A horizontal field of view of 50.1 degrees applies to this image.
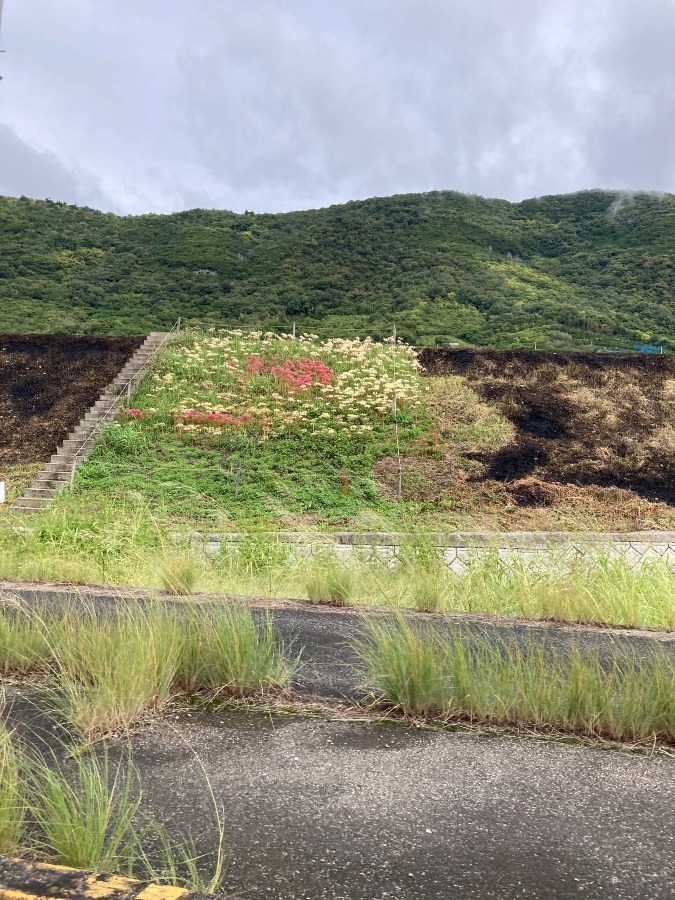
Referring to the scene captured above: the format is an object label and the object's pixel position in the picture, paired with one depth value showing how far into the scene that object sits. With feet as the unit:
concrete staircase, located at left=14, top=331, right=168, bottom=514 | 45.78
